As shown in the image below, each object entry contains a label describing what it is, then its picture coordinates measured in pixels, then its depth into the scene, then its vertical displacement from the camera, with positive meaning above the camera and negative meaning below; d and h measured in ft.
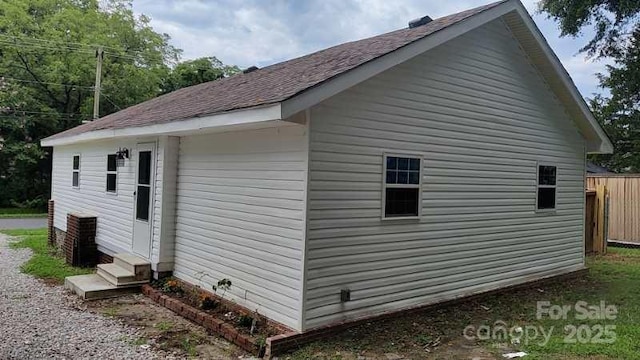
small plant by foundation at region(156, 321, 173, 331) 18.29 -5.88
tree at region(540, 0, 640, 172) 45.06 +16.79
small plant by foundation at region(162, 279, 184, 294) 22.31 -5.29
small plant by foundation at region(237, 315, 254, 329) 17.37 -5.26
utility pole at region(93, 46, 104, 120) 68.69 +13.77
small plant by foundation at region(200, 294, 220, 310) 19.69 -5.26
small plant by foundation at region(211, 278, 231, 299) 19.47 -4.53
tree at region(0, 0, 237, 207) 74.90 +16.33
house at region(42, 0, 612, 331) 16.85 +0.41
